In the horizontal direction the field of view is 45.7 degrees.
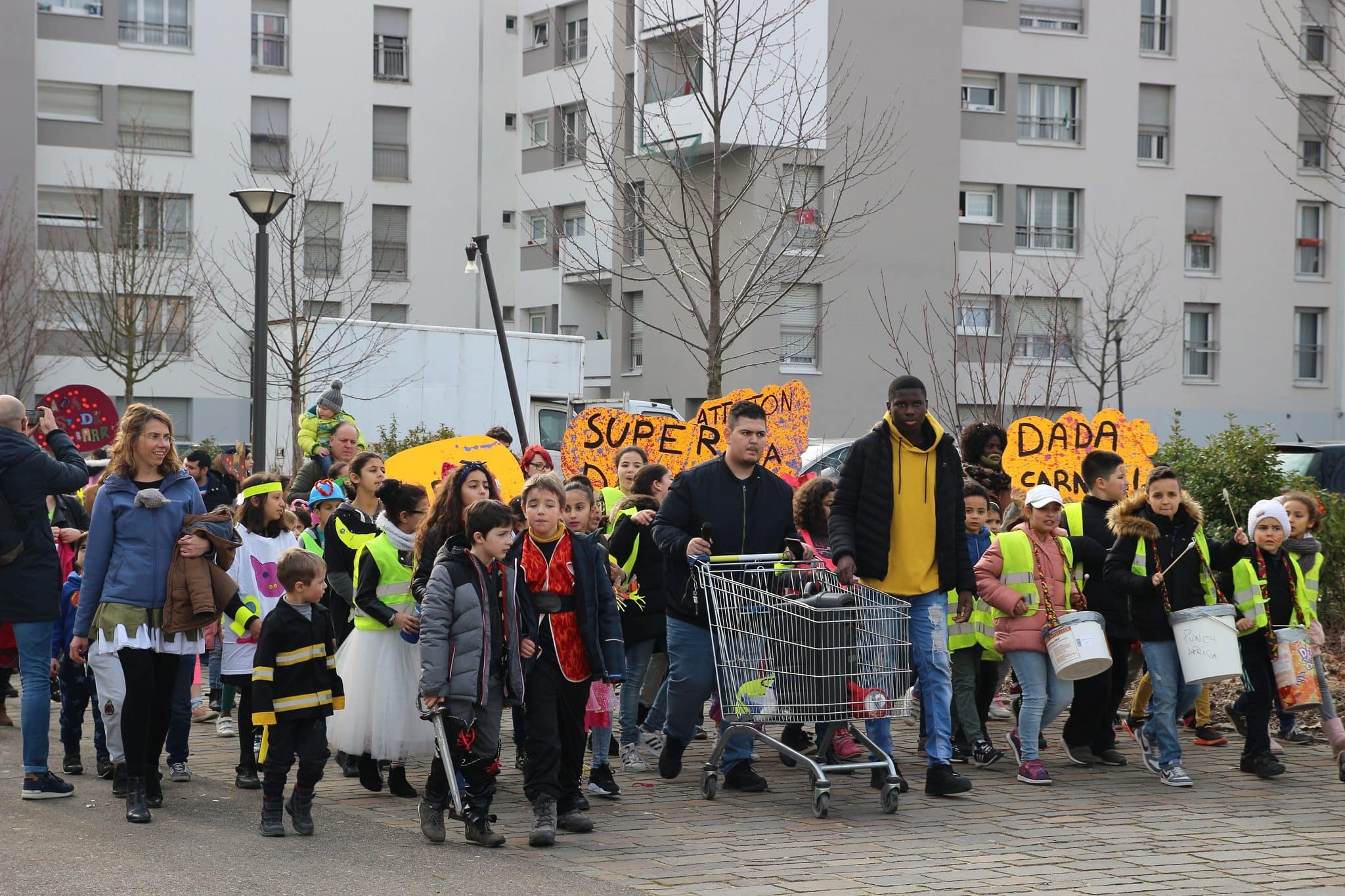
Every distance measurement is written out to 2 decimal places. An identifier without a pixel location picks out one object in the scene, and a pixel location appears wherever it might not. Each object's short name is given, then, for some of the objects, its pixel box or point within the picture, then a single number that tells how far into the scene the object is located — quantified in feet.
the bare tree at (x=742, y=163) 66.60
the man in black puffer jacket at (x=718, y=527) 29.09
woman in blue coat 27.12
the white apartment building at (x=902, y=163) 136.77
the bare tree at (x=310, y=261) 129.08
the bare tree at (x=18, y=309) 119.75
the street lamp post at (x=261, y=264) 53.67
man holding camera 28.25
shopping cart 27.12
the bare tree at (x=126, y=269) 118.73
